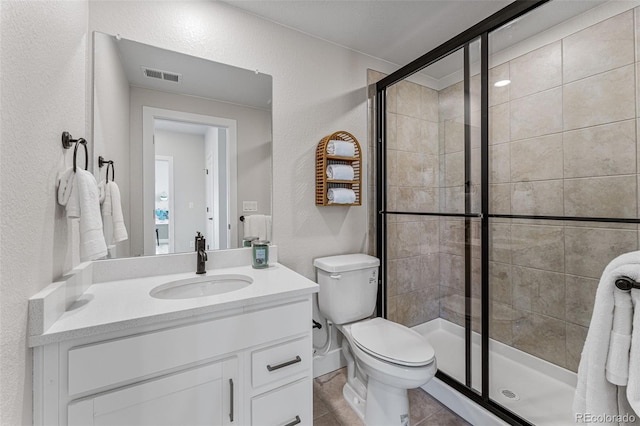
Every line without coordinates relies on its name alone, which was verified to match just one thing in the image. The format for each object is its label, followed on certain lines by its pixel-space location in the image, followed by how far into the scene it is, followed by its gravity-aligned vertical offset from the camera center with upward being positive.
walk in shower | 1.39 +0.18
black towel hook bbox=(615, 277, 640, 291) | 0.77 -0.20
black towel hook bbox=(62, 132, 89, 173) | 1.01 +0.28
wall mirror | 1.35 +0.39
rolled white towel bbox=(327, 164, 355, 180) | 1.83 +0.29
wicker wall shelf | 1.82 +0.33
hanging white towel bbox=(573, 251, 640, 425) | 0.81 -0.42
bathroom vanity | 0.82 -0.47
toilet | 1.31 -0.69
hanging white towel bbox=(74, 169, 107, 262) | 0.95 -0.01
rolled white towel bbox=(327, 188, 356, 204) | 1.82 +0.13
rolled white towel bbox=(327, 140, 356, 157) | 1.83 +0.45
